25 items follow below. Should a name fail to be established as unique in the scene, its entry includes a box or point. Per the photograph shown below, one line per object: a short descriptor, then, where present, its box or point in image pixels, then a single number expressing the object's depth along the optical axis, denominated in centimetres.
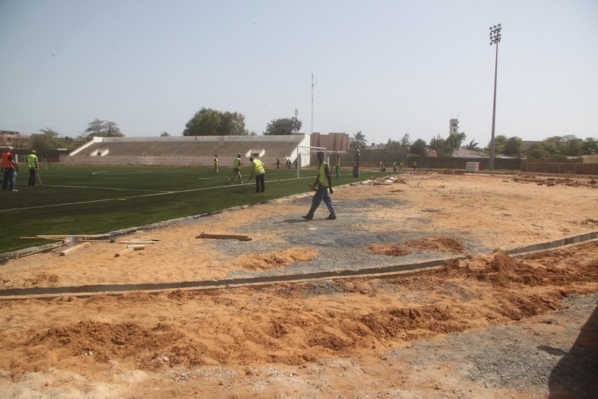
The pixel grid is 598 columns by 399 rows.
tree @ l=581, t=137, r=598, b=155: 6676
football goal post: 5481
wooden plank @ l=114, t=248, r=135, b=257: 727
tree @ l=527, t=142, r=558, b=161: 6438
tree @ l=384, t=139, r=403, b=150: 10301
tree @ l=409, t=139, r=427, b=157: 8062
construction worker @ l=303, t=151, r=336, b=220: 1111
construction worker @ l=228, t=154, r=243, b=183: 2200
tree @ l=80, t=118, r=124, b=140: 10550
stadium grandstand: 5881
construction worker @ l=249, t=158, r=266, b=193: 1734
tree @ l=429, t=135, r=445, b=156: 8310
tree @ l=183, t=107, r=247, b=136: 8544
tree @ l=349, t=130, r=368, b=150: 9550
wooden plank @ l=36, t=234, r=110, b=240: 816
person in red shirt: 1620
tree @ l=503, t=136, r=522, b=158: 7950
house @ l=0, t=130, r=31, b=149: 8783
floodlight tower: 4806
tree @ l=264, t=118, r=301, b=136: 9772
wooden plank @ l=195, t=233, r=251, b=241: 886
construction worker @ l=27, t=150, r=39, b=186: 1950
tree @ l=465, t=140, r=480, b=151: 9919
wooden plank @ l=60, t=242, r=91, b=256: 726
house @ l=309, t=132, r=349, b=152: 6219
